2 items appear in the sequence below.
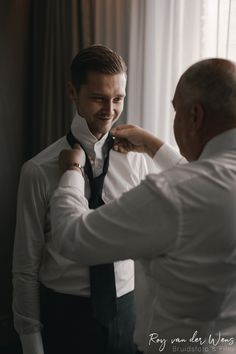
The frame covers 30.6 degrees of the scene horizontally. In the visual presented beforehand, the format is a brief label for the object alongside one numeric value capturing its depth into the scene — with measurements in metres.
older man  0.86
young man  1.30
